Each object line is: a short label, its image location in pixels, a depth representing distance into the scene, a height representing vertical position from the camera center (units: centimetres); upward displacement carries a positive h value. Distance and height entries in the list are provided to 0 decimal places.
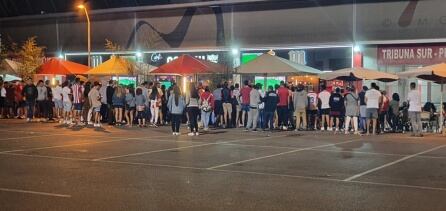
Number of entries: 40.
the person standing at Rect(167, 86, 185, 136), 1858 -3
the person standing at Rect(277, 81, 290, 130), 2142 -2
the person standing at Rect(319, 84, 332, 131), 2141 -3
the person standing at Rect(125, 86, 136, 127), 2285 +2
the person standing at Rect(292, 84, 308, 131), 2145 +1
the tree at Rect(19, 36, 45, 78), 3072 +259
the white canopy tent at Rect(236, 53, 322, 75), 2211 +145
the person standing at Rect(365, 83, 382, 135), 1972 +8
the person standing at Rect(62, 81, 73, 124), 2331 +10
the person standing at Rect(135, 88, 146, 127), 2248 +6
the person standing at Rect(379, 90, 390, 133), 2050 -24
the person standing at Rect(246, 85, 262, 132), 2112 -13
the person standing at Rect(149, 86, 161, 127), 2280 +6
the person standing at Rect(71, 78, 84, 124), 2275 +37
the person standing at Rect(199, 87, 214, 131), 2083 -2
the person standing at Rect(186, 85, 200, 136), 1883 -11
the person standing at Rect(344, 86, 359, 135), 2002 -16
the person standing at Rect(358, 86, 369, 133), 2053 -10
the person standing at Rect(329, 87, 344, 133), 2077 -2
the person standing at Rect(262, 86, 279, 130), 2094 +1
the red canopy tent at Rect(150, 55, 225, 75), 2362 +151
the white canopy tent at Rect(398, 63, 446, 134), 1972 +105
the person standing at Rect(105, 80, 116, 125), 2330 +22
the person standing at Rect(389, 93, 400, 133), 2125 -21
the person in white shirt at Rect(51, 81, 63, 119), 2419 +27
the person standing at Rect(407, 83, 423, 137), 1908 -19
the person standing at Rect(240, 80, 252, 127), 2184 +35
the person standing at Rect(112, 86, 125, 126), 2288 +14
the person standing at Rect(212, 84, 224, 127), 2269 +9
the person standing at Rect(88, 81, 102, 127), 2192 +13
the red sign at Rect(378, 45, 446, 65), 2583 +221
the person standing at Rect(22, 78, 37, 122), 2495 +37
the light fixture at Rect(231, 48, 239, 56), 2972 +270
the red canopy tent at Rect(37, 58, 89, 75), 2688 +169
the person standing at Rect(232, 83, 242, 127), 2290 +6
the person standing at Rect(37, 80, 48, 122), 2525 +33
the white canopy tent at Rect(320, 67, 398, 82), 2111 +107
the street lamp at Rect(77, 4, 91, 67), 3215 +431
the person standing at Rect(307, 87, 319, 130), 2186 -18
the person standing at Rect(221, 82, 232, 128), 2270 +6
